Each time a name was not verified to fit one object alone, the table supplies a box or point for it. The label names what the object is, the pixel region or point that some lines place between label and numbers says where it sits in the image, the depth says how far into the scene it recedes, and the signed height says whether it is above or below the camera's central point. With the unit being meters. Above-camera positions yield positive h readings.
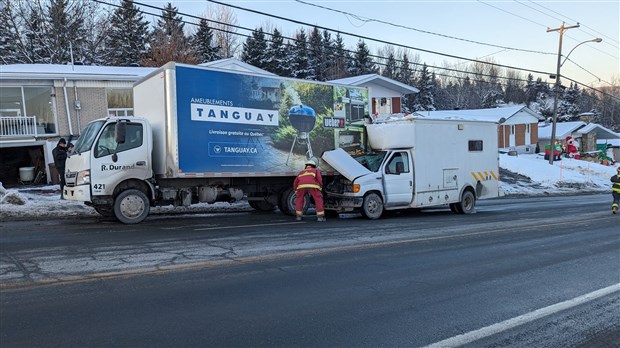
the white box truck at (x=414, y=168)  13.17 -0.55
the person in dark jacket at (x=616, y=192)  15.71 -1.62
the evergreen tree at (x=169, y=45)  40.59 +9.98
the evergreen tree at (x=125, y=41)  45.22 +11.27
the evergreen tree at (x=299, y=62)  56.97 +10.86
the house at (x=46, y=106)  21.92 +2.58
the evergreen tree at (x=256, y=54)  54.56 +11.35
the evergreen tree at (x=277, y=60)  54.91 +10.58
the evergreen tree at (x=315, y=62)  59.53 +11.71
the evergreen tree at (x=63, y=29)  38.34 +10.67
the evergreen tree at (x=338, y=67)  64.38 +11.56
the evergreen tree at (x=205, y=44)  49.19 +11.48
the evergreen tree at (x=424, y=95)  79.94 +8.92
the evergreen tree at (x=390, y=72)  75.47 +12.26
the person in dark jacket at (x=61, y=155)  14.51 +0.18
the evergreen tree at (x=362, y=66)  63.10 +11.45
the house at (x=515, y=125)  51.81 +2.25
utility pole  32.89 +5.44
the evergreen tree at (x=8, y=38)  37.62 +10.10
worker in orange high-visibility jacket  12.29 -0.92
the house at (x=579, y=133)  63.03 +1.46
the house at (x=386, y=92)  37.71 +4.69
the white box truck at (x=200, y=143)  10.95 +0.32
